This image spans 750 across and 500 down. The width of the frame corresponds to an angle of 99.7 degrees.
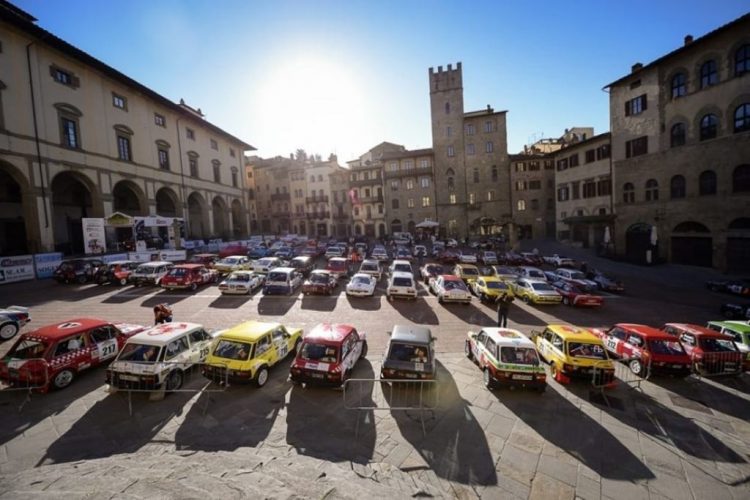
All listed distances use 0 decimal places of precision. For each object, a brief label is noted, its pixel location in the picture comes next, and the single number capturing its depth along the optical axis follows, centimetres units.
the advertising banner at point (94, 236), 2383
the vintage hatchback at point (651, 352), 962
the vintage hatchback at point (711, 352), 991
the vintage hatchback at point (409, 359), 845
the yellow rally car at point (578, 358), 904
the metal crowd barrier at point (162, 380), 793
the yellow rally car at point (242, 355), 841
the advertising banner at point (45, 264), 2189
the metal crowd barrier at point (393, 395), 802
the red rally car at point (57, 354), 810
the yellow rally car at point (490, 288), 1784
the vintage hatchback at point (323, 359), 834
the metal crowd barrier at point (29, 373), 805
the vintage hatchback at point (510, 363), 851
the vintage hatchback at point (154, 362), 797
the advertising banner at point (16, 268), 2000
